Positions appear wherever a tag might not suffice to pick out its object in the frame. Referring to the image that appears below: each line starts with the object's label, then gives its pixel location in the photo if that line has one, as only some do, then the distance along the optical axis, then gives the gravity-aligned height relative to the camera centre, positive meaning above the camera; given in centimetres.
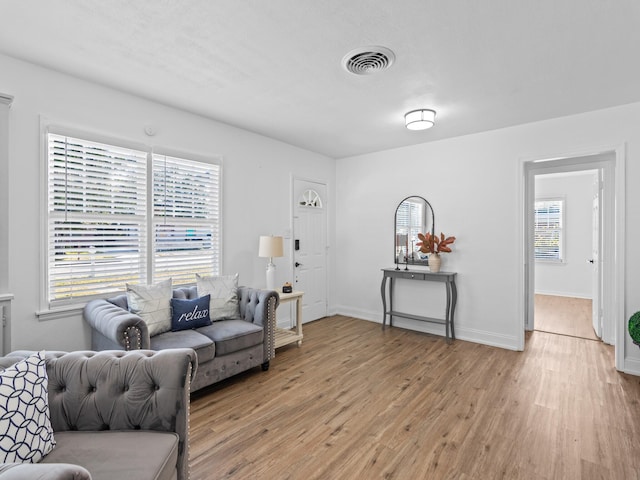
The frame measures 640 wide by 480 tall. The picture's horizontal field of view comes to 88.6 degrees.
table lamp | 393 -14
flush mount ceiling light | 343 +128
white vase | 436 -30
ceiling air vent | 231 +132
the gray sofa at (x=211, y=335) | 238 -84
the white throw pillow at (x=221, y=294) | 329 -57
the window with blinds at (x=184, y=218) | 334 +22
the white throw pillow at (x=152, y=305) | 279 -58
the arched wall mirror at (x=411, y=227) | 465 +18
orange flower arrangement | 430 -5
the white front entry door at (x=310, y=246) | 493 -11
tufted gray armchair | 139 -77
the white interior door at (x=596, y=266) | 421 -35
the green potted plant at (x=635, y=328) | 293 -79
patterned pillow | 119 -68
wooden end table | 384 -115
